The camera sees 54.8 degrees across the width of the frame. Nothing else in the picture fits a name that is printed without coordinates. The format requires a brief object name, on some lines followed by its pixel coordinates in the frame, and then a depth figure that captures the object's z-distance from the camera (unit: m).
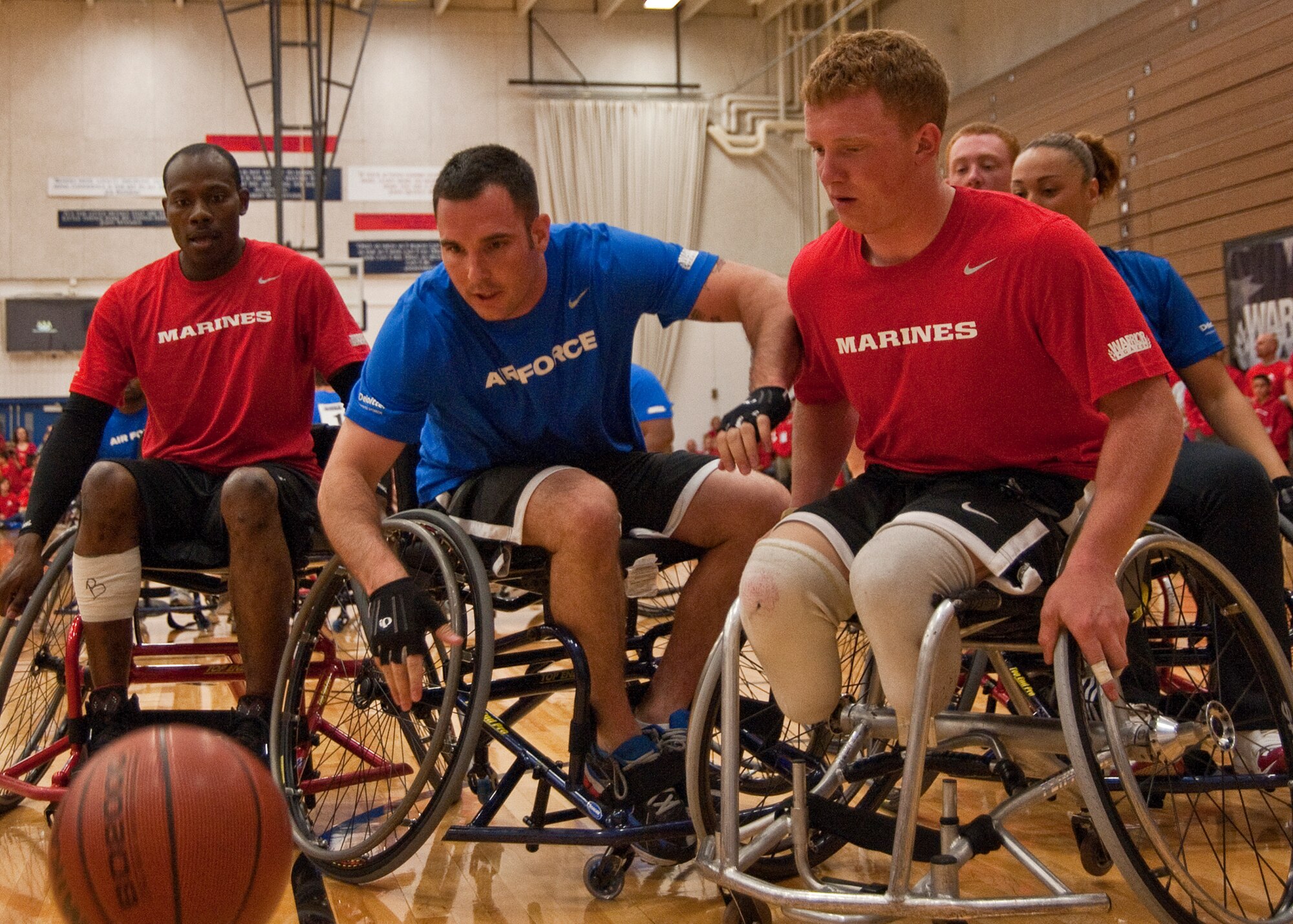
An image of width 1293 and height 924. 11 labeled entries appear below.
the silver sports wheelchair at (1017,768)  1.53
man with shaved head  2.56
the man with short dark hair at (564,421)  2.09
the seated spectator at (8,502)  13.55
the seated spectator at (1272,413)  8.04
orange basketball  1.47
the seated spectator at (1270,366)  8.13
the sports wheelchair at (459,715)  1.97
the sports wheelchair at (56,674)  2.56
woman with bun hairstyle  2.27
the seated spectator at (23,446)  13.43
